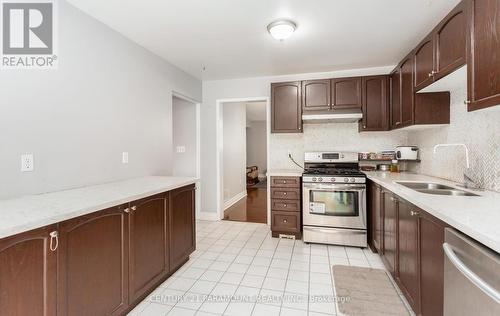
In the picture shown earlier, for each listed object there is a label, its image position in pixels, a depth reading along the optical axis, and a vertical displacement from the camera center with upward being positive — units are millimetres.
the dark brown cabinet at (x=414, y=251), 1321 -660
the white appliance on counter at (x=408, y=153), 3047 +33
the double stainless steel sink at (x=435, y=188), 1853 -285
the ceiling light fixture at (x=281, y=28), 2166 +1171
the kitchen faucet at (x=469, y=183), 1947 -229
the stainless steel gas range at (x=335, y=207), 2953 -651
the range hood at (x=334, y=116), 3215 +538
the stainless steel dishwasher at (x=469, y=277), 862 -477
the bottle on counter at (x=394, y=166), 3301 -145
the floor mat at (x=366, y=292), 1821 -1158
